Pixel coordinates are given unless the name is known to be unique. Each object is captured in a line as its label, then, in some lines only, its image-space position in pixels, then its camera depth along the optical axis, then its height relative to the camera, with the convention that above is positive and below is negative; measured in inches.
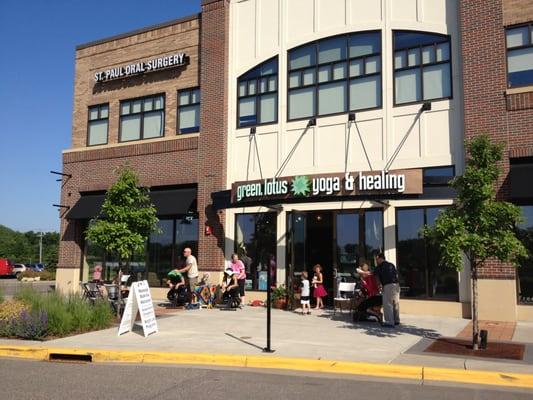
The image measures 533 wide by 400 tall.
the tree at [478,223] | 389.1 +31.0
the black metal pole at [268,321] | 378.0 -39.6
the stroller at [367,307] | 530.0 -41.6
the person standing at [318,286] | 624.7 -25.8
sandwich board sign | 458.9 -40.8
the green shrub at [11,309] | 466.3 -41.3
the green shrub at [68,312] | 458.9 -43.5
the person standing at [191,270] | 647.7 -8.0
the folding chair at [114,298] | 583.3 -39.6
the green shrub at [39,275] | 1851.0 -44.3
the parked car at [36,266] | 2354.2 -20.0
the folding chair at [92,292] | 562.1 -32.6
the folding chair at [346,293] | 599.5 -31.8
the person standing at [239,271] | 645.9 -8.6
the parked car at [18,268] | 2122.9 -24.8
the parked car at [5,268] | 1984.5 -22.7
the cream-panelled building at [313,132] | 574.2 +165.8
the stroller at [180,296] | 675.4 -40.4
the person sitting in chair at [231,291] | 637.3 -32.0
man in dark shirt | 498.6 -21.1
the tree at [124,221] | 551.5 +43.7
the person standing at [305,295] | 602.5 -34.0
